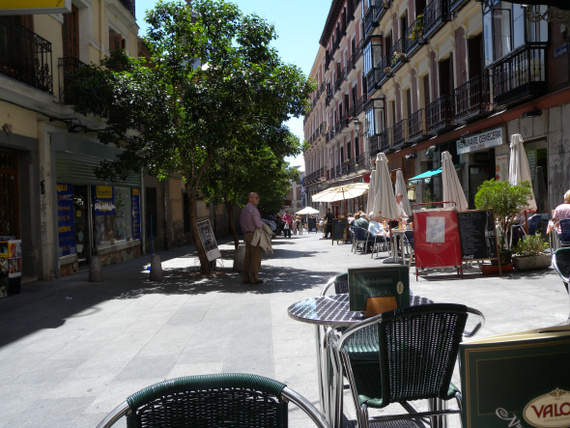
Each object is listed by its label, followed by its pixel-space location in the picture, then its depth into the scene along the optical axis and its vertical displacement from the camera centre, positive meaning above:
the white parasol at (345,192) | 23.31 +1.32
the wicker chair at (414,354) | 2.36 -0.65
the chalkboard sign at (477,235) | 9.70 -0.35
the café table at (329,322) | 2.94 -0.59
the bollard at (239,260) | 12.34 -0.87
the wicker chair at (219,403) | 1.65 -0.59
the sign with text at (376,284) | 3.00 -0.38
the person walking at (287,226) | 34.56 -0.25
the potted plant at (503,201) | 9.69 +0.26
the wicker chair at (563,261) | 4.84 -0.45
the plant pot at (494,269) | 9.77 -1.03
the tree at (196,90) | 10.68 +2.91
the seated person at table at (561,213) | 9.37 +0.00
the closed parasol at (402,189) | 16.55 +1.00
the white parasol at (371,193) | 13.98 +0.73
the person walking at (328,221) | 28.05 -0.03
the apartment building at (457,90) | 12.30 +4.21
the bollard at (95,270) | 11.20 -0.92
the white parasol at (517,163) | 11.02 +1.12
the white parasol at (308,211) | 38.66 +0.80
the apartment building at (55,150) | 10.67 +1.91
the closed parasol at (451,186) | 12.17 +0.74
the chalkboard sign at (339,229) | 23.36 -0.38
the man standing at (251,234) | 10.11 -0.20
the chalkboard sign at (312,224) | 45.91 -0.23
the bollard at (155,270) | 11.33 -0.96
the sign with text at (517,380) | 1.37 -0.45
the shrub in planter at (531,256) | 9.83 -0.80
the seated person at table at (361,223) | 17.25 -0.11
